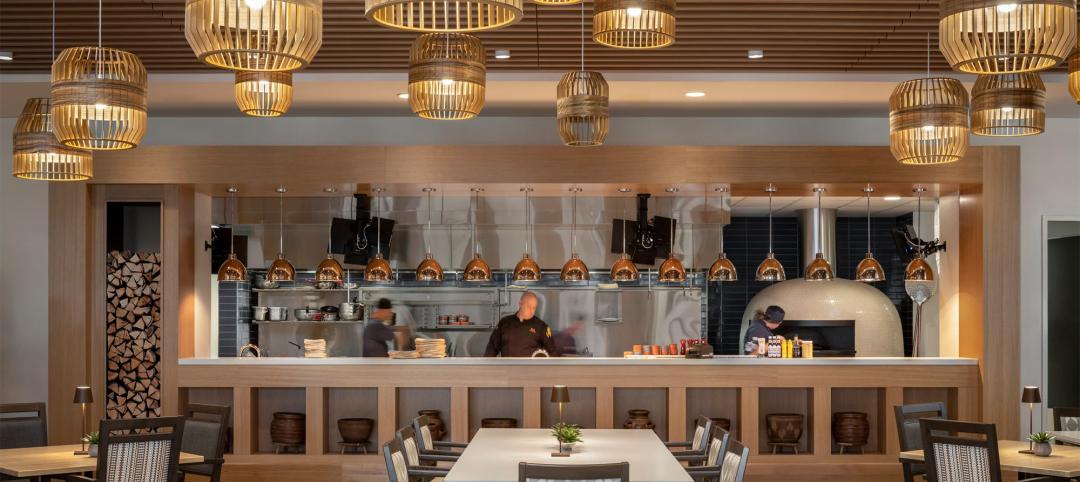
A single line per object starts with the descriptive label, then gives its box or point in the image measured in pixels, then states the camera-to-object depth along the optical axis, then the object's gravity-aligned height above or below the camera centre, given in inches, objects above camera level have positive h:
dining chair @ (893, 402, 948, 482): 278.5 -44.4
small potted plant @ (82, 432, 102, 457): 246.2 -41.9
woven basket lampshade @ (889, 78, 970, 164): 203.9 +24.3
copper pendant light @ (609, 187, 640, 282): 391.9 -5.7
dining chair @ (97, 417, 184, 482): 225.6 -41.4
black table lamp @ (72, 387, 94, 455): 288.0 -36.9
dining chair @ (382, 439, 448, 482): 215.3 -43.7
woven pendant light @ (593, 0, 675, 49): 163.8 +35.3
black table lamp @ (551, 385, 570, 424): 284.5 -36.3
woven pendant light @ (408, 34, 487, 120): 190.2 +30.9
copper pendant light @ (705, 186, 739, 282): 390.6 -6.1
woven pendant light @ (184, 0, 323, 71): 106.7 +22.0
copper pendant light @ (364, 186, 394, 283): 386.9 -5.3
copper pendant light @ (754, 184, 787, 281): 386.3 -6.0
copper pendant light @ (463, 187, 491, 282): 389.1 -5.7
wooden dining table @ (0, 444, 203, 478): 233.9 -46.0
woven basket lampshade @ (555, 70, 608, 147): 217.3 +28.5
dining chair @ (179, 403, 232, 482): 277.4 -46.6
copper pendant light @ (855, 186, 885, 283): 381.4 -6.0
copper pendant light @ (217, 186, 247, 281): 382.0 -5.5
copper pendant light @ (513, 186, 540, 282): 386.3 -5.6
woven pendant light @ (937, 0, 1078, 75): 117.9 +23.9
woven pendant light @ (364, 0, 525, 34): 105.7 +23.3
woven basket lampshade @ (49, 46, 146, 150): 164.2 +23.3
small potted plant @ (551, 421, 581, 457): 246.4 -40.6
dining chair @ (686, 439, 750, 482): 220.1 -44.5
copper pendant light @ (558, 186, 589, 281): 387.5 -5.7
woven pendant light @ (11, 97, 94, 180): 213.5 +20.8
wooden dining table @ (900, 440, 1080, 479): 236.1 -46.5
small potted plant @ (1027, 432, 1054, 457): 255.3 -44.3
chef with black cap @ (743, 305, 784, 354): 419.2 -29.9
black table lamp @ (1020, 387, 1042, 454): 297.1 -38.4
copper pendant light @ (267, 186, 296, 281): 382.9 -5.6
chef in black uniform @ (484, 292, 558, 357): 430.3 -32.0
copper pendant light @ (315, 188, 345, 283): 383.6 -5.9
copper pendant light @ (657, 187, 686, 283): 389.7 -5.7
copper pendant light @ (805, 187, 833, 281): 381.1 -5.6
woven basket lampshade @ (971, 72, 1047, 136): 206.8 +27.8
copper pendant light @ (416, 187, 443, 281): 389.1 -5.7
